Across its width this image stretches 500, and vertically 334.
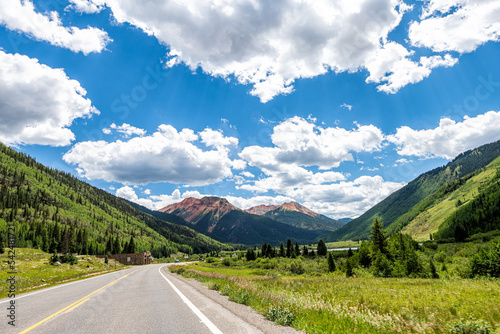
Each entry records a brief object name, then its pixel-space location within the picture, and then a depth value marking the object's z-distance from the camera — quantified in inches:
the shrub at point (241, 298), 536.9
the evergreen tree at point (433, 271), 1926.7
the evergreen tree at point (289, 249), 5788.4
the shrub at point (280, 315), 351.9
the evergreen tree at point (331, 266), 3682.1
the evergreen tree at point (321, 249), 6198.3
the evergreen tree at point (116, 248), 7155.5
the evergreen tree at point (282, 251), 5992.1
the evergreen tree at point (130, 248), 6958.7
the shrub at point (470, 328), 295.4
